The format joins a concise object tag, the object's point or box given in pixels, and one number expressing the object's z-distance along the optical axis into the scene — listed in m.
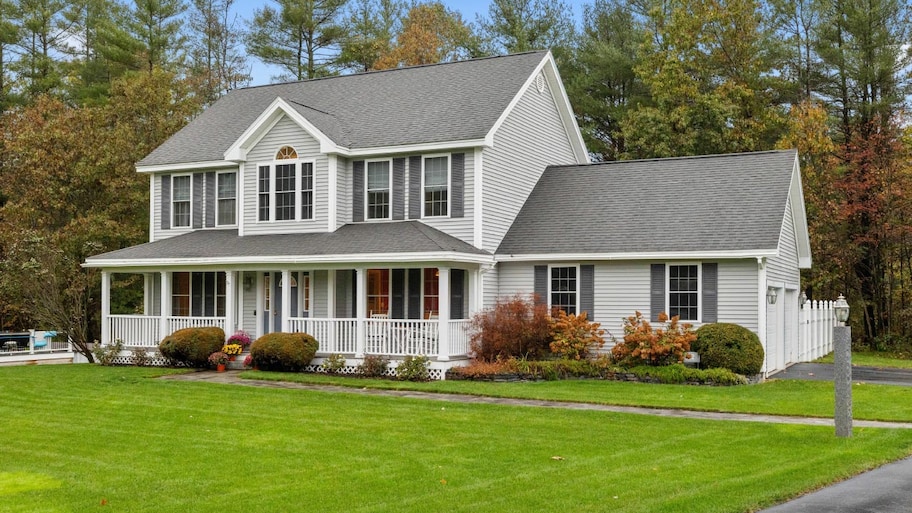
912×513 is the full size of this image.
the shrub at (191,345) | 23.02
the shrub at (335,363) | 21.86
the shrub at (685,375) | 19.30
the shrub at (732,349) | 19.75
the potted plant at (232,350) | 23.31
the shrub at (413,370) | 20.67
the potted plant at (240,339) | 23.56
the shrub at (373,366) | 21.34
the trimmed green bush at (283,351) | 21.73
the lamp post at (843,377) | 12.54
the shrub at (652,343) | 20.08
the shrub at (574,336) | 21.39
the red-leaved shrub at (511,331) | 21.45
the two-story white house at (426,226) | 21.52
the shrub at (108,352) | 25.25
